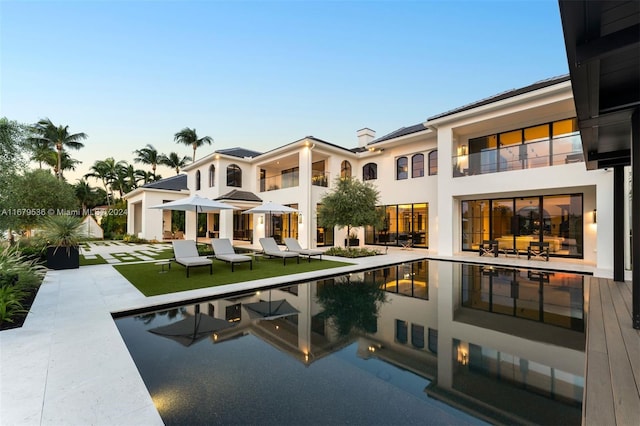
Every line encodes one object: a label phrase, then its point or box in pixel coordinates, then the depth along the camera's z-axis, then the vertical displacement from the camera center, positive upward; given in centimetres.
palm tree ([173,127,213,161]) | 3716 +985
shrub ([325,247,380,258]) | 1415 -183
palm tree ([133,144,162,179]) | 4044 +841
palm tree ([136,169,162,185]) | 4112 +547
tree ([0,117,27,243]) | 827 +170
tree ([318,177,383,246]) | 1485 +45
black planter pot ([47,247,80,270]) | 1024 -149
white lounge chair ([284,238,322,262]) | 1239 -145
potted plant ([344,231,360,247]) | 1966 -162
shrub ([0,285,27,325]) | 486 -158
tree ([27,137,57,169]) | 2949 +678
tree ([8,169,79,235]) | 1550 +109
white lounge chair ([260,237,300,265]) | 1171 -147
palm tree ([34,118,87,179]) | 3070 +847
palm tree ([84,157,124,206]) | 3894 +608
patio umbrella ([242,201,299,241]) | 1416 +33
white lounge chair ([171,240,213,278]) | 895 -133
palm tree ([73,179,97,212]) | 3956 +309
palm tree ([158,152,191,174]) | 4128 +767
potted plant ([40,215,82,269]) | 1026 -94
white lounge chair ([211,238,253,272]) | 1016 -143
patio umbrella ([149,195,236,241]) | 1166 +45
